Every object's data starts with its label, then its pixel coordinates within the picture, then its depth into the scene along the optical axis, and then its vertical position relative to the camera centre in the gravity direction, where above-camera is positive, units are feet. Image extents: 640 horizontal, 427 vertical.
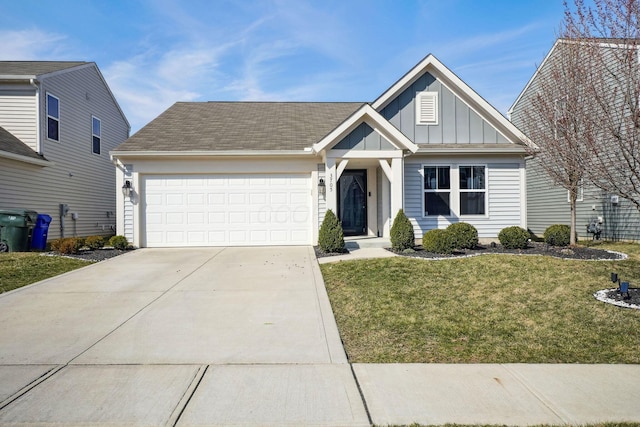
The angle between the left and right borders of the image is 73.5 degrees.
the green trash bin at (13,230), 38.19 -1.24
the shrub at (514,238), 36.83 -2.10
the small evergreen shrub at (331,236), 35.58 -1.79
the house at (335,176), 41.55 +3.94
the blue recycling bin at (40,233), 40.65 -1.65
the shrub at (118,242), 39.47 -2.45
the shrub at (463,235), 35.48 -1.78
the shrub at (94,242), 39.19 -2.42
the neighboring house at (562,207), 45.93 +0.74
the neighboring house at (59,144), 45.06 +8.61
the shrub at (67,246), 36.63 -2.59
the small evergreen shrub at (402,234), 35.81 -1.72
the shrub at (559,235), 37.91 -1.93
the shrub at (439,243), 34.27 -2.32
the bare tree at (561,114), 29.37 +8.15
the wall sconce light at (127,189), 41.32 +2.55
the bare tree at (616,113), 20.12 +4.96
